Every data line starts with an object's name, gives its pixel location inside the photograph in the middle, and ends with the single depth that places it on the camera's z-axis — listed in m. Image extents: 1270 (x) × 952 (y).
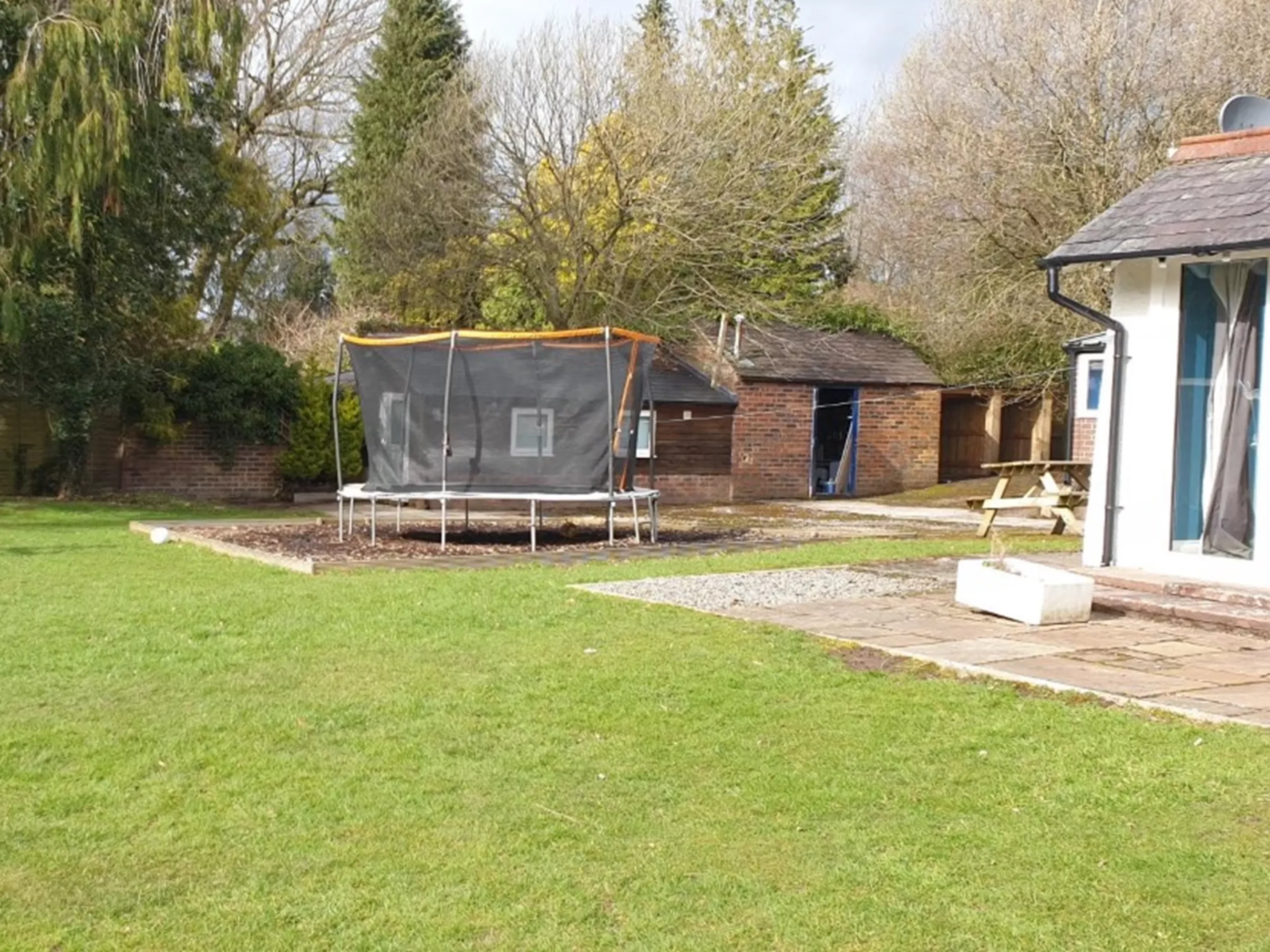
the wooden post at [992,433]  30.14
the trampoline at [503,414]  14.01
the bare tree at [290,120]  30.38
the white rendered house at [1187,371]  9.36
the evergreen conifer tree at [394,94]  33.78
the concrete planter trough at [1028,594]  8.23
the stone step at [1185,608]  8.12
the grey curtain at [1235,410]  9.38
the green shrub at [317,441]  24.22
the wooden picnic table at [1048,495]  15.60
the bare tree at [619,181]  24.69
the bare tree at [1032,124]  22.94
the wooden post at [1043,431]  29.48
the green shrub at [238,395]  23.17
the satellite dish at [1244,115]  10.89
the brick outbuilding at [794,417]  26.39
